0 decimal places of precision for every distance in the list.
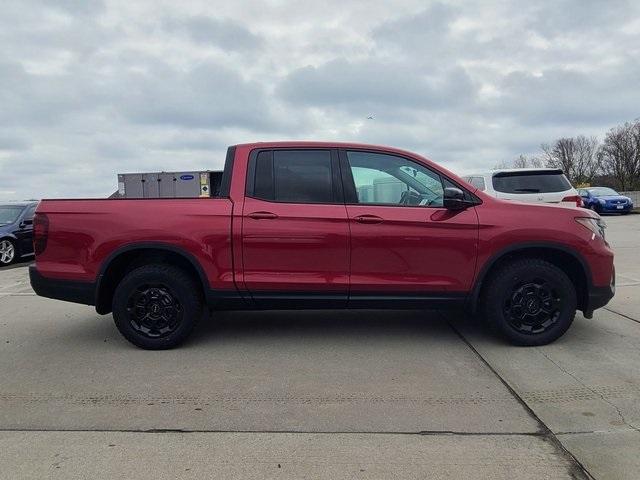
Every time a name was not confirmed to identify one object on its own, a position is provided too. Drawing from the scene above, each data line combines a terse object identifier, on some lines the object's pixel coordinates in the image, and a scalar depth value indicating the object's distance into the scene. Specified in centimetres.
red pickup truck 450
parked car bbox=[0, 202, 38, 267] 1173
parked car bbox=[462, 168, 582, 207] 886
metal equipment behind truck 1610
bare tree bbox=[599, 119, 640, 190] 6288
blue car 2545
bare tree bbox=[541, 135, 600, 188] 7888
